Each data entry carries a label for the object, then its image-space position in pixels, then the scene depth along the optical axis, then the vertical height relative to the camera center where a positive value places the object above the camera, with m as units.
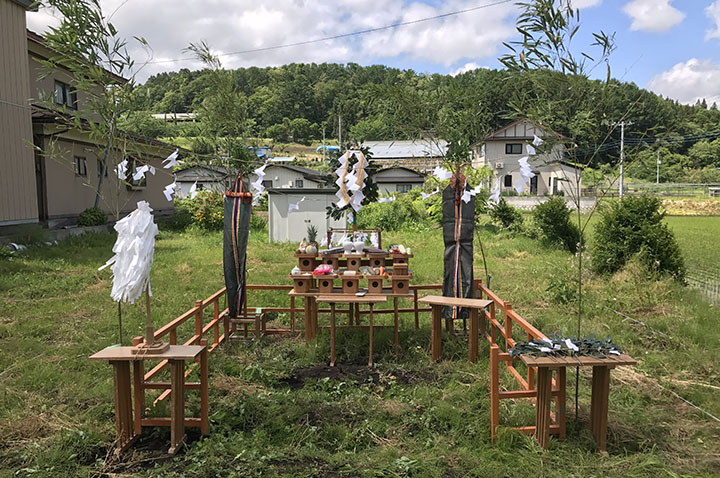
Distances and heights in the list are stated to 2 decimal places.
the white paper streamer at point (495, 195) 6.13 +0.16
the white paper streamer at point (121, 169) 4.88 +0.39
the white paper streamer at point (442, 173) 6.20 +0.44
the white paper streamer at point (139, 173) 5.12 +0.37
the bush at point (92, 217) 14.27 -0.27
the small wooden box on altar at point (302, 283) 6.30 -0.98
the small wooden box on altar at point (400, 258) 6.45 -0.67
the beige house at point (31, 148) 11.61 +1.65
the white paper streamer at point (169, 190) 6.12 +0.23
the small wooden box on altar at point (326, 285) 6.27 -1.00
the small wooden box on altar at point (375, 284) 6.15 -0.97
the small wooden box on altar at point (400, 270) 6.16 -0.79
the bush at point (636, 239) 8.73 -0.60
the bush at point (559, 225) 14.16 -0.52
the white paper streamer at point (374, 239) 7.14 -0.47
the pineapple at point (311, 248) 6.56 -0.54
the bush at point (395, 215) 19.52 -0.33
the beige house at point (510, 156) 38.16 +4.05
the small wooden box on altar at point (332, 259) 6.57 -0.69
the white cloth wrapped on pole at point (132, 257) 3.62 -0.37
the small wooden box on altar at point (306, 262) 6.56 -0.73
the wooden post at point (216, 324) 6.07 -1.44
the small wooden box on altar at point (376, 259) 6.62 -0.70
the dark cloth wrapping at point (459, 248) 5.99 -0.50
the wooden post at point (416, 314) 6.80 -1.50
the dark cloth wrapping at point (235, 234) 6.20 -0.33
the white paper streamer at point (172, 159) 5.85 +0.59
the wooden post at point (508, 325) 4.86 -1.18
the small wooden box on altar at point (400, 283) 6.13 -0.95
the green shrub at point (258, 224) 18.31 -0.62
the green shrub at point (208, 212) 18.12 -0.16
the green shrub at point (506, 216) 17.69 -0.33
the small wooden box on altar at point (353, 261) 6.50 -0.71
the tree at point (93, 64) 4.56 +1.42
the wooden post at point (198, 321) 5.30 -1.23
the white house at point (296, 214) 15.64 -0.21
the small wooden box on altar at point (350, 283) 6.15 -0.96
